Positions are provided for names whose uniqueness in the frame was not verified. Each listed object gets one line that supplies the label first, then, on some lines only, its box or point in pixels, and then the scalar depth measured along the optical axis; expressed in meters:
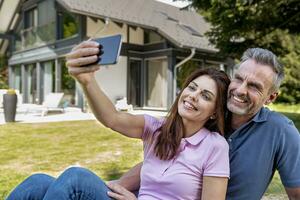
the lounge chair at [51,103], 12.22
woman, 1.66
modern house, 13.76
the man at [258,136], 1.66
